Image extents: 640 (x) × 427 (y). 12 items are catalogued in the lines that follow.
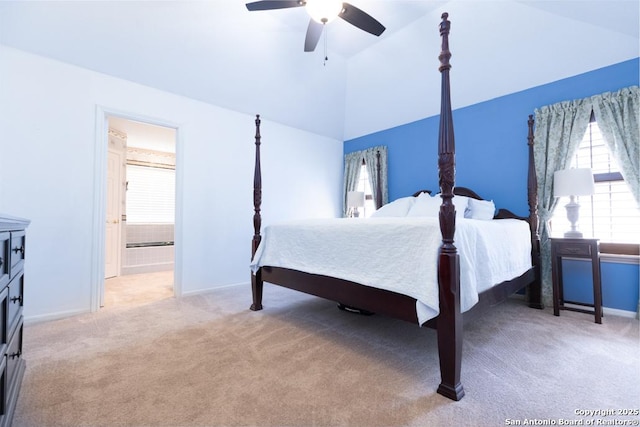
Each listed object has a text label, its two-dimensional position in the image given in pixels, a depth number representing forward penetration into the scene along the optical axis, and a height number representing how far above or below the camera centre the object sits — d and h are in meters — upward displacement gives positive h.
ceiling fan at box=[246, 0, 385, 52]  2.24 +1.72
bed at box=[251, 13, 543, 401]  1.46 -0.33
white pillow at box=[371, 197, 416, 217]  3.75 +0.16
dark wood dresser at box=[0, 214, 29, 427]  1.06 -0.37
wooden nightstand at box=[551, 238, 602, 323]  2.49 -0.38
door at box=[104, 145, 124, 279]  4.57 +0.13
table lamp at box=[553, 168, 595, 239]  2.56 +0.30
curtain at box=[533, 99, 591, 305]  2.89 +0.77
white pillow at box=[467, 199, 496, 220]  3.19 +0.13
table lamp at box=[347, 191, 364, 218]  4.68 +0.35
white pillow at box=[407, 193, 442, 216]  3.35 +0.17
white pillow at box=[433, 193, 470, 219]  3.21 +0.18
